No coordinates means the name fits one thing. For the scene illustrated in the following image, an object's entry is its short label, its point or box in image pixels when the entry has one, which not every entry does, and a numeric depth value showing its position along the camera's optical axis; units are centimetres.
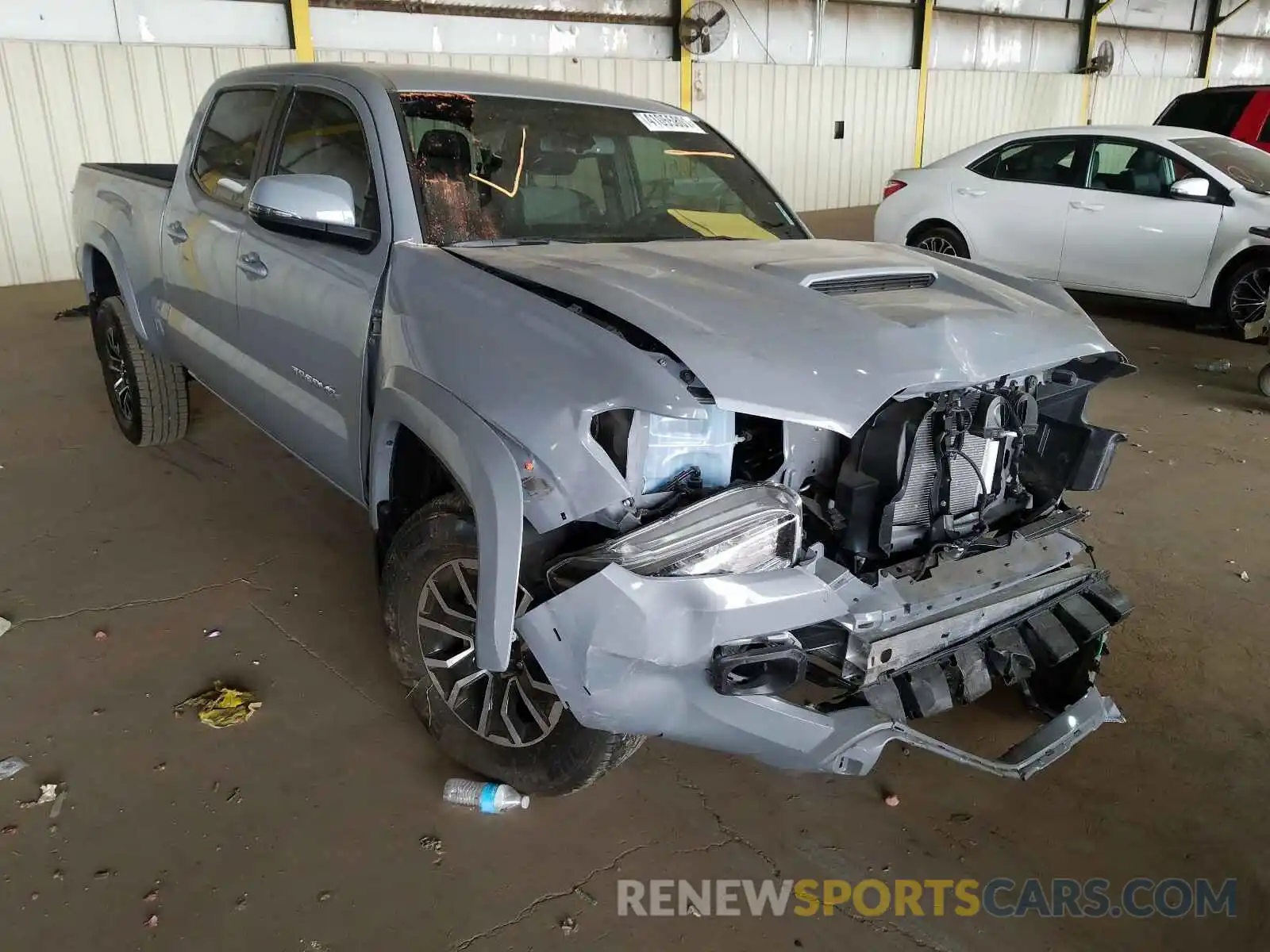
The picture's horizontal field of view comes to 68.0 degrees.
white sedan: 655
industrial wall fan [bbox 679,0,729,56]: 1148
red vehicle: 848
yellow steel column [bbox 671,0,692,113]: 1181
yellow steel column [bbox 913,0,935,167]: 1420
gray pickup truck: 184
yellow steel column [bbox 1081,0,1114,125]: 1656
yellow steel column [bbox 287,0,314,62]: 926
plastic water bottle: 231
